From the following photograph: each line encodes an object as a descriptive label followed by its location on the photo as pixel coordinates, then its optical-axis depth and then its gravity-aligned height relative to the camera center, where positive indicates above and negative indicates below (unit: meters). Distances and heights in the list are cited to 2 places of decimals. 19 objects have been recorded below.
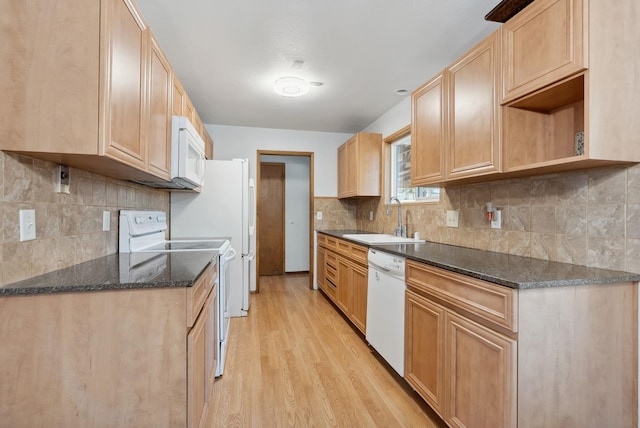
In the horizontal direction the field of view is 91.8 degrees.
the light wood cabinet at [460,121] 1.69 +0.60
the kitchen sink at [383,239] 2.73 -0.23
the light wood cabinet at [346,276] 2.74 -0.65
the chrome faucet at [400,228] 3.19 -0.13
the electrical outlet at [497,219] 2.00 -0.02
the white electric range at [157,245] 1.99 -0.25
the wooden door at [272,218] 5.46 -0.07
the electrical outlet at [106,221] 1.80 -0.05
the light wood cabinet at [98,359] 1.08 -0.54
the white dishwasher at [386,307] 2.02 -0.66
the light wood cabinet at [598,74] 1.23 +0.59
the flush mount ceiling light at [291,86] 2.76 +1.16
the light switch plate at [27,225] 1.18 -0.05
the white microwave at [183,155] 2.00 +0.40
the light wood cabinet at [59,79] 1.10 +0.48
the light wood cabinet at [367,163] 3.81 +0.64
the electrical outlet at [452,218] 2.42 -0.02
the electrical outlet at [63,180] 1.40 +0.15
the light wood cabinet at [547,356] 1.19 -0.56
